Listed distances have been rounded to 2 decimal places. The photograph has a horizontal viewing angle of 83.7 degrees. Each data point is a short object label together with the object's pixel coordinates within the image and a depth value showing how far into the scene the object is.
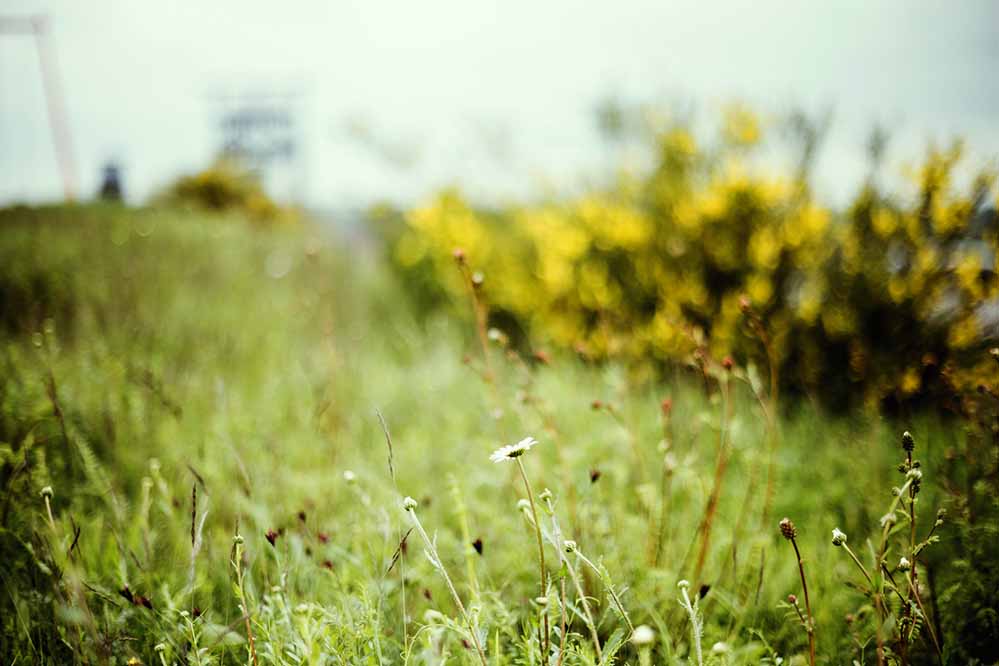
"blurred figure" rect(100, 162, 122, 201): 9.43
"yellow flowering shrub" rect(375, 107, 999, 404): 2.70
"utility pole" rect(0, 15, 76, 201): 4.71
